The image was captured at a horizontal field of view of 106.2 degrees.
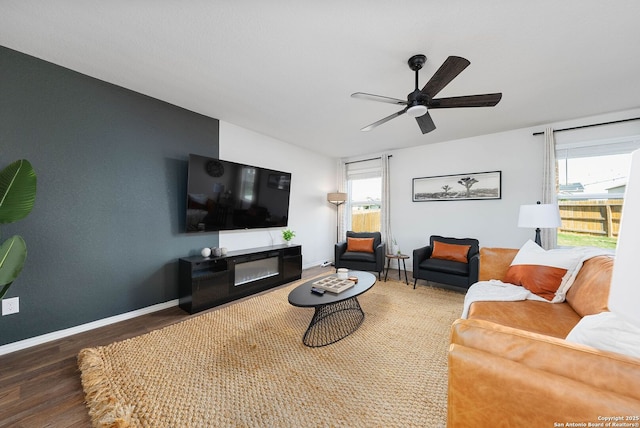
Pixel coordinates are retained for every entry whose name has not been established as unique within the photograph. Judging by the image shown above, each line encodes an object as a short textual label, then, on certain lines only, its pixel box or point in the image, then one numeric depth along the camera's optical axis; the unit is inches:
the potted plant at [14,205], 64.4
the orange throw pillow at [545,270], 76.6
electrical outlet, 77.2
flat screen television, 117.5
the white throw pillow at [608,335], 29.4
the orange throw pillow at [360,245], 169.3
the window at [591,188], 127.3
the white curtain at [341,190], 219.4
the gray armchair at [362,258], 157.5
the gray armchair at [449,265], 127.0
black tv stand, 109.3
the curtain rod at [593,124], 121.5
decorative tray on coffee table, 90.1
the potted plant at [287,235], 162.4
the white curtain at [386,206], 194.1
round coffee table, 82.4
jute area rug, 53.6
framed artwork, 156.7
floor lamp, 204.2
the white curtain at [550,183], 135.8
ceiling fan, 77.3
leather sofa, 24.9
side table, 153.7
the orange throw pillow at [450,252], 140.4
